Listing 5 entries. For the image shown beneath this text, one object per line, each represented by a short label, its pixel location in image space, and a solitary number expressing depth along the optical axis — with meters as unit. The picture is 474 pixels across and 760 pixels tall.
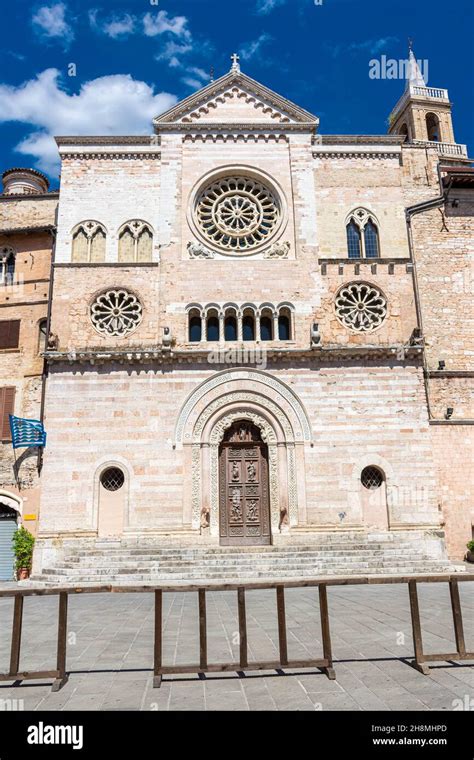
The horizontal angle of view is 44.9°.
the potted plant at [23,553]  20.97
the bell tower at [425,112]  40.66
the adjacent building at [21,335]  22.42
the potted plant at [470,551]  21.42
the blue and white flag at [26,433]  21.50
